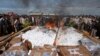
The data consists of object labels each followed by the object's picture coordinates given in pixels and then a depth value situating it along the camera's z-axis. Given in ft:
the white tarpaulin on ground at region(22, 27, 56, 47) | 5.80
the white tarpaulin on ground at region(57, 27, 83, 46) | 5.82
